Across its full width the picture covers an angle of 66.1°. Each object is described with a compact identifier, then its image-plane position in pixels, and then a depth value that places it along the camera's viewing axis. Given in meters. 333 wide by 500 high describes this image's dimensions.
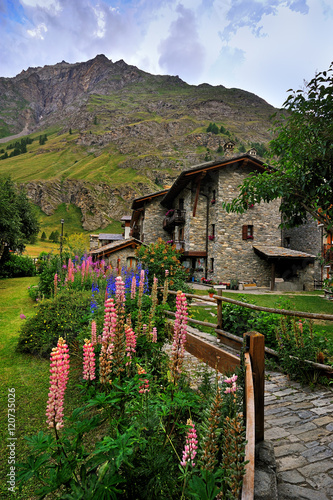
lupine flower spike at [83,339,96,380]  2.05
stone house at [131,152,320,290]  20.78
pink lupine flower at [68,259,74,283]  8.79
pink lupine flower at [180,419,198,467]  1.39
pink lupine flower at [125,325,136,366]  2.26
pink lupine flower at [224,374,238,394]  1.54
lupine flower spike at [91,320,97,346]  2.62
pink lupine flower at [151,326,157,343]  3.22
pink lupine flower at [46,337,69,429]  1.55
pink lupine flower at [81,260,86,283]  9.38
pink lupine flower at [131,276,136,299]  4.62
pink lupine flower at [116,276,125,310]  2.06
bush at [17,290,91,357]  5.86
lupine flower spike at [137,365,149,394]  1.90
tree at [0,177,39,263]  20.30
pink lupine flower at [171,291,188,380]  1.80
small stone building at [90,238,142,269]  23.14
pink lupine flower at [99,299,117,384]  1.89
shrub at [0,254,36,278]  23.65
